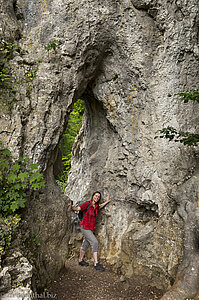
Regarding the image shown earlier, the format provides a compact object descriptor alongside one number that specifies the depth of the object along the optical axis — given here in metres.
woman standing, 5.44
